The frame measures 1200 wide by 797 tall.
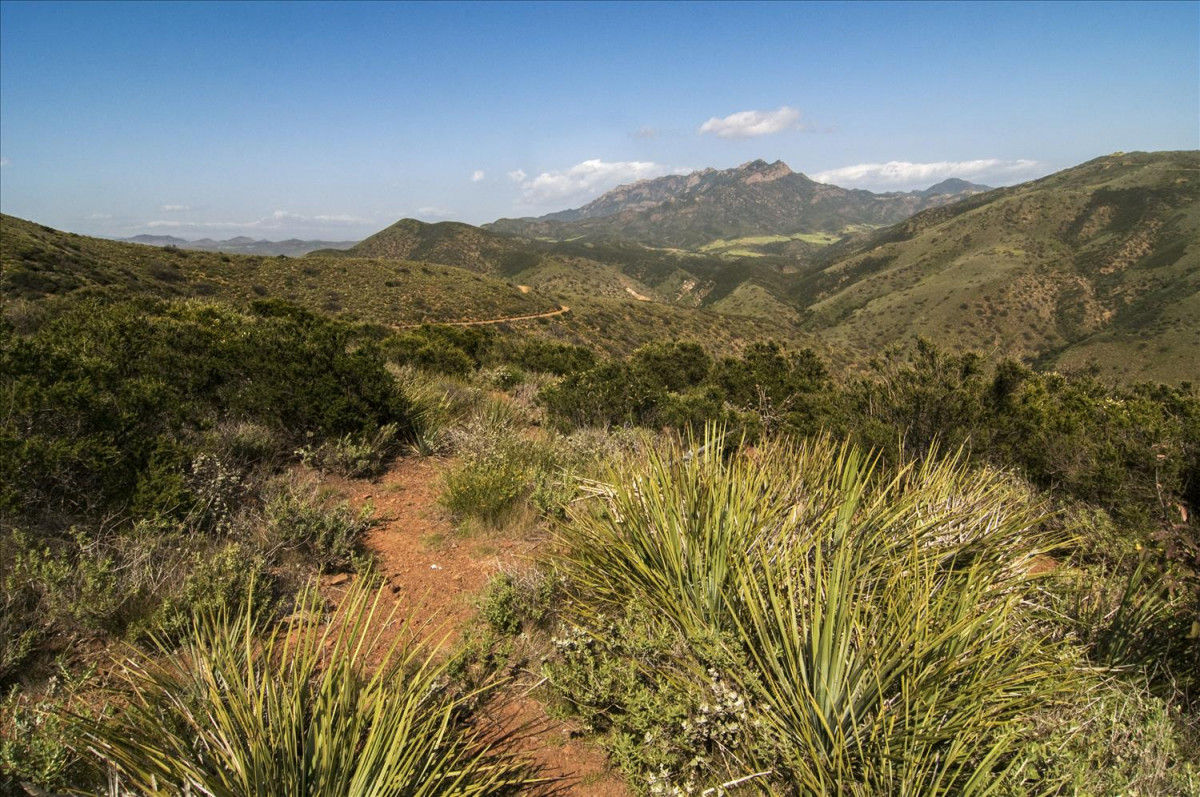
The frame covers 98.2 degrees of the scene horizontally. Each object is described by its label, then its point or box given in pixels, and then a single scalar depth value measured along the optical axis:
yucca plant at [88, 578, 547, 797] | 1.55
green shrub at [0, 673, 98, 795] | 1.54
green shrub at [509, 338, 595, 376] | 14.92
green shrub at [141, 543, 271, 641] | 2.46
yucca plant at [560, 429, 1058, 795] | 1.71
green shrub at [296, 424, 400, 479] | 4.89
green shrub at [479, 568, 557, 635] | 2.88
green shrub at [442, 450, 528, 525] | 4.18
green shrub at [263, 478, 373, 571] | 3.42
